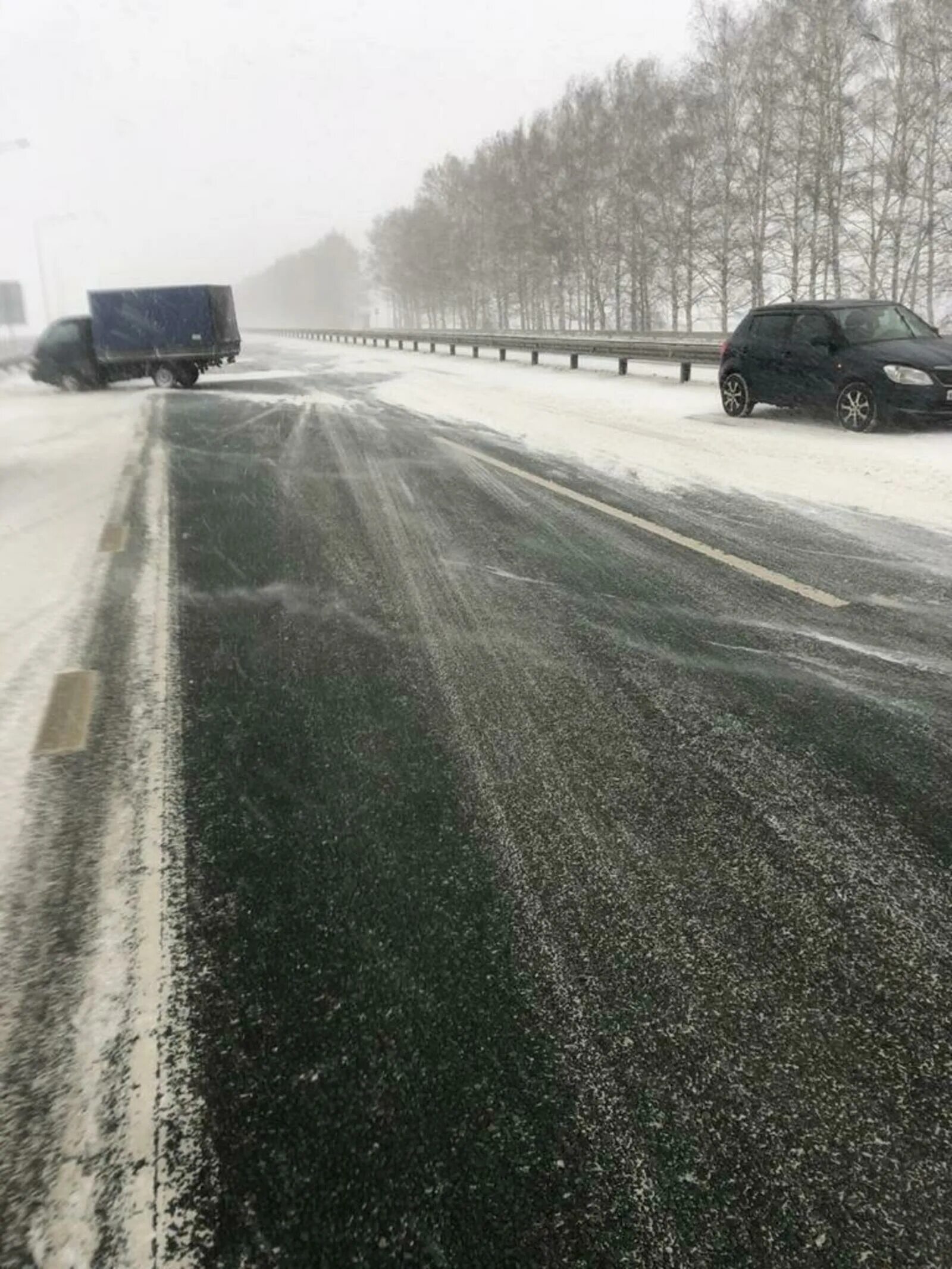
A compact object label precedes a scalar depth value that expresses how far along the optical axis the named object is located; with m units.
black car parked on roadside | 10.40
